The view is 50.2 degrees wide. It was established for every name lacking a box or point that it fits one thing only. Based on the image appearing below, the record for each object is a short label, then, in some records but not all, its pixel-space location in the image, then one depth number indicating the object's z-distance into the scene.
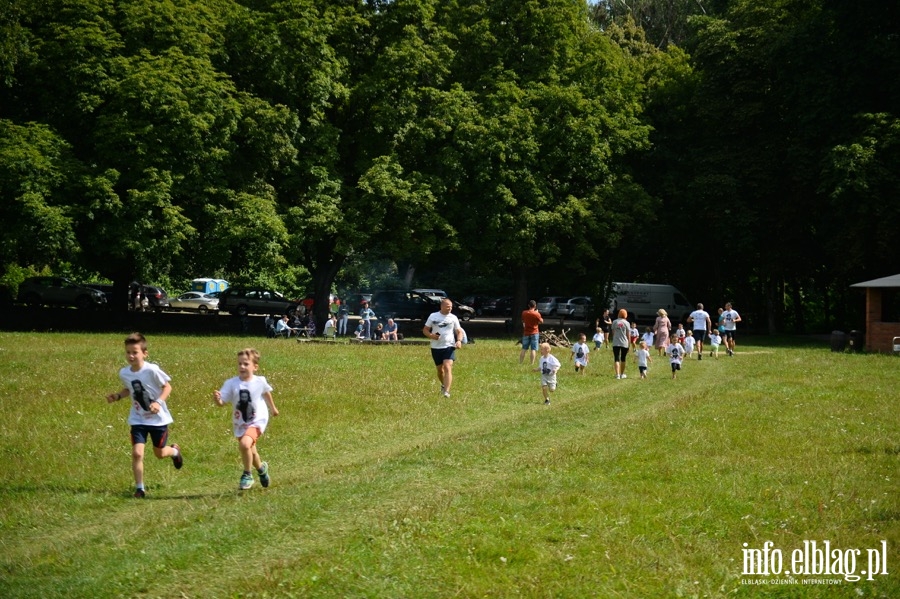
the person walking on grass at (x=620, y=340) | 26.19
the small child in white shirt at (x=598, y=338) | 33.59
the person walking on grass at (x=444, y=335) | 20.33
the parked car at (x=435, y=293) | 67.00
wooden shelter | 37.75
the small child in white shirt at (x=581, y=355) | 27.72
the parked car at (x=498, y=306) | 76.19
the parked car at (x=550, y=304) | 70.94
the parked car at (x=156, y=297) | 68.34
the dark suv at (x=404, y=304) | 59.91
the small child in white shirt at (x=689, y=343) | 34.75
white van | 57.12
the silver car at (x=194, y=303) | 71.50
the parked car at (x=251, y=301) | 62.41
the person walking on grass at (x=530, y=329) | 30.08
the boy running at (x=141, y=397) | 11.51
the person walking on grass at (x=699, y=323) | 35.47
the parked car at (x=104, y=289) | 66.06
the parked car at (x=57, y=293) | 62.91
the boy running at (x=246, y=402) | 11.43
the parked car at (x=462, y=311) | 67.12
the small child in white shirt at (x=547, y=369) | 20.69
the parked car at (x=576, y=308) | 70.38
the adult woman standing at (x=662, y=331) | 33.19
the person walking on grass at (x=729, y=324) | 36.59
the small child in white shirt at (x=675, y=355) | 26.22
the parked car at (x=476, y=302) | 75.75
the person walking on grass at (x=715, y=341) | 35.83
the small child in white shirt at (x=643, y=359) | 26.56
